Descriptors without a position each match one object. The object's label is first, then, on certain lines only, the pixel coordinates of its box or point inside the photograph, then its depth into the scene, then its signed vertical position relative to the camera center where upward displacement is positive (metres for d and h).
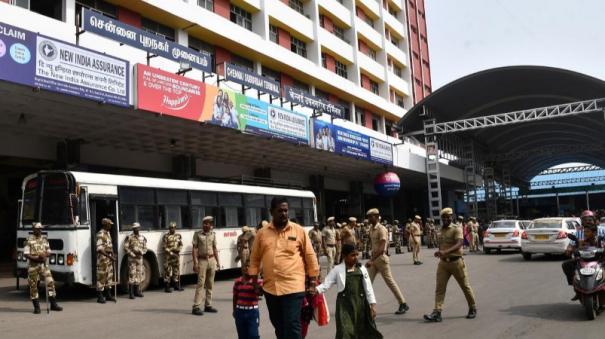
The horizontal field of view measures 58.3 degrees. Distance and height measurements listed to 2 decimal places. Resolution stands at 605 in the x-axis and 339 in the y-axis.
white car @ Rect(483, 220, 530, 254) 21.27 -0.82
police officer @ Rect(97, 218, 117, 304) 11.32 -0.62
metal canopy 31.36 +6.98
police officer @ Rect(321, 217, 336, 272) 15.70 -0.61
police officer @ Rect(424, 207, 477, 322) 8.20 -0.78
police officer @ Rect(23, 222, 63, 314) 9.98 -0.56
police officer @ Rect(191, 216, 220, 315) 9.57 -0.65
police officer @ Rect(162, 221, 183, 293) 13.05 -0.67
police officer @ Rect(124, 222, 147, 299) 11.99 -0.63
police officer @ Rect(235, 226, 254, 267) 13.01 -0.41
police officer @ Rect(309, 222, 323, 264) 17.02 -0.54
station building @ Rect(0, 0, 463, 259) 14.22 +4.06
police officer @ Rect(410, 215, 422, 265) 18.75 -0.84
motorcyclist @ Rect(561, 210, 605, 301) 8.77 -0.50
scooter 7.99 -1.02
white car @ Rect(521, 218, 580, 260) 17.47 -0.76
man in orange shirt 4.91 -0.40
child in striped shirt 5.16 -0.80
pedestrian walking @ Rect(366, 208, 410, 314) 8.84 -0.61
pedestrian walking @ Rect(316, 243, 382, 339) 5.66 -0.83
